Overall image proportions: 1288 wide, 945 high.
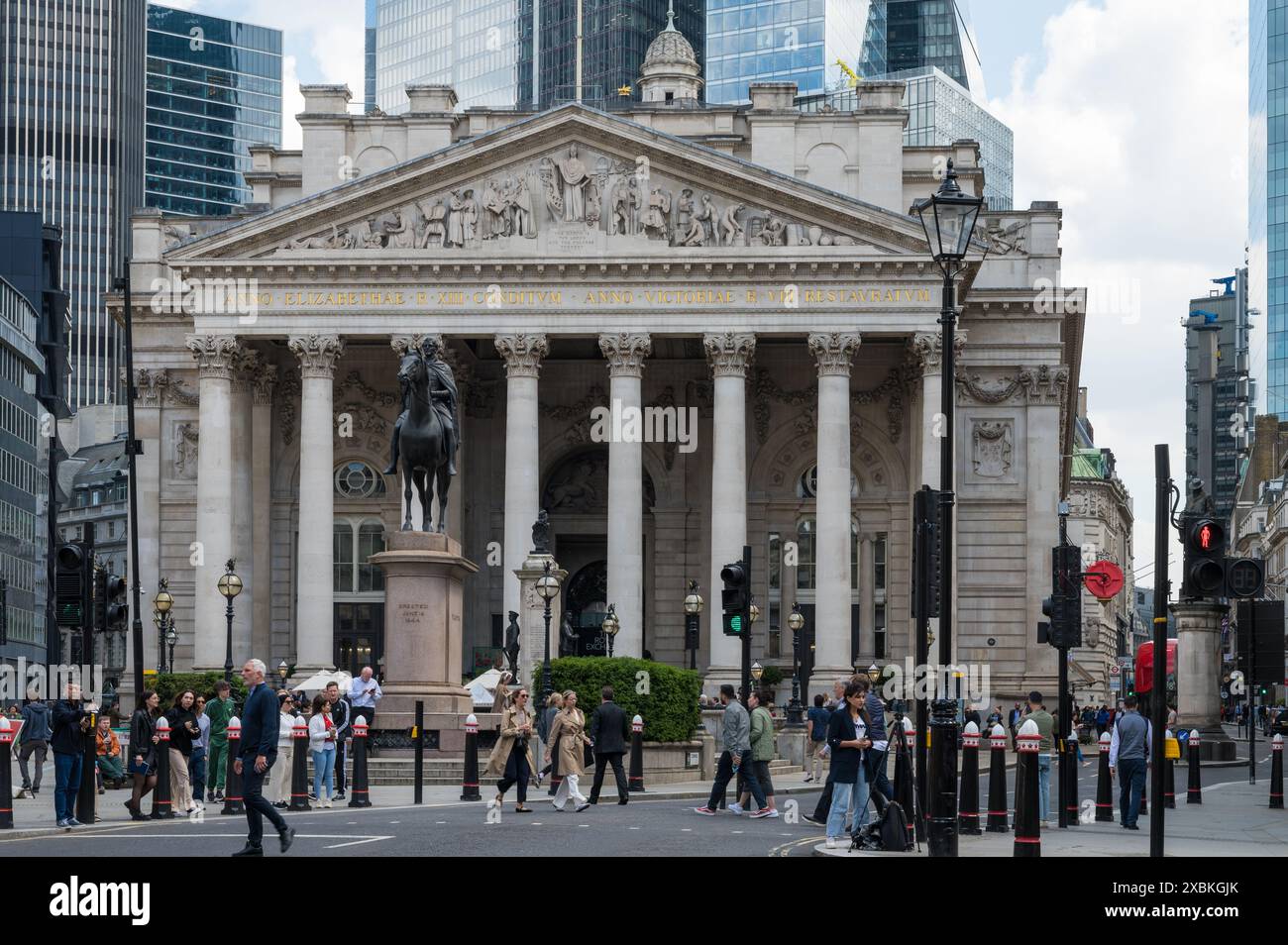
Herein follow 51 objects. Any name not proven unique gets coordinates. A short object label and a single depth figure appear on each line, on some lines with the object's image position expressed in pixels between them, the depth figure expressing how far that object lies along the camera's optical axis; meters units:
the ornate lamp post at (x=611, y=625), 62.91
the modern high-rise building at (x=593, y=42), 180.62
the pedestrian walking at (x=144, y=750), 34.81
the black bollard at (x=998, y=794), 31.03
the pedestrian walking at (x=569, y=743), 35.78
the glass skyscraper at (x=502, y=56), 195.50
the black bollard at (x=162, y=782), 34.44
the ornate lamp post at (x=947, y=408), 24.64
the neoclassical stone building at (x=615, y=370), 71.31
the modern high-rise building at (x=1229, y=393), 140.75
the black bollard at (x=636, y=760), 42.87
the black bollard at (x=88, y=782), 32.94
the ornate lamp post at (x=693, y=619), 62.09
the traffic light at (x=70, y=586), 35.72
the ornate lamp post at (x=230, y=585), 59.84
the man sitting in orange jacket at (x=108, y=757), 42.38
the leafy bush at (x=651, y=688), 49.06
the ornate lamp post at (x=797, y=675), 57.50
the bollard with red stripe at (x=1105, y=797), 37.62
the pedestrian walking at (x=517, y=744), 33.81
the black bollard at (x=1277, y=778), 40.75
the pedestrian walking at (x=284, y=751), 36.59
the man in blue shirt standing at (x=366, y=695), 40.53
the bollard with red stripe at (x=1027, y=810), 24.84
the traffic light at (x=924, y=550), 27.42
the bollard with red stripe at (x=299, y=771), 35.56
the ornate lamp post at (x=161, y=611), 60.50
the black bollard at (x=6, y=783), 30.98
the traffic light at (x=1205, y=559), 24.84
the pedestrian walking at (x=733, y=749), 35.47
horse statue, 40.94
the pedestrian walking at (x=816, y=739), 45.19
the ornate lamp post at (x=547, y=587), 48.39
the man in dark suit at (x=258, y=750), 24.23
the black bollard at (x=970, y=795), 30.98
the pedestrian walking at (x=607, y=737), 37.75
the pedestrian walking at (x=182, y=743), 34.81
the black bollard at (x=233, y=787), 35.22
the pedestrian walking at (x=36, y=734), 46.31
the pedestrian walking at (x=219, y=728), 38.88
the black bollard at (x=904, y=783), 29.98
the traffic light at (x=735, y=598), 40.25
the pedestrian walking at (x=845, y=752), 27.80
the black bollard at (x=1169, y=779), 40.22
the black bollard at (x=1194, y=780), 41.22
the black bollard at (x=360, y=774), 35.97
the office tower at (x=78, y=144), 182.88
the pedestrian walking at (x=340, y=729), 39.25
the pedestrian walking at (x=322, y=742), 37.00
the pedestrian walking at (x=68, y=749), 32.41
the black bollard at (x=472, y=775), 37.75
